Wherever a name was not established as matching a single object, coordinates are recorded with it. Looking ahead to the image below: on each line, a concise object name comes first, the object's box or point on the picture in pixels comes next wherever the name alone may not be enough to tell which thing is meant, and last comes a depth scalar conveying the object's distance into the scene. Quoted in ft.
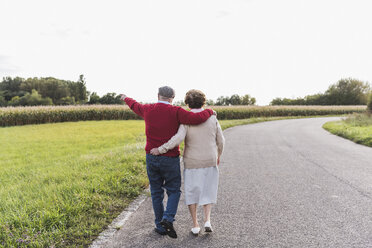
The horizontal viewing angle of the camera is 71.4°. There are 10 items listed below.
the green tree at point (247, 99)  254.06
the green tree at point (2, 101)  270.71
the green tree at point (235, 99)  233.14
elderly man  9.62
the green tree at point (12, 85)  326.61
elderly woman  9.93
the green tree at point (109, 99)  169.21
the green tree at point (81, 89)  210.59
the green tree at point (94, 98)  187.80
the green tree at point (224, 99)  222.15
